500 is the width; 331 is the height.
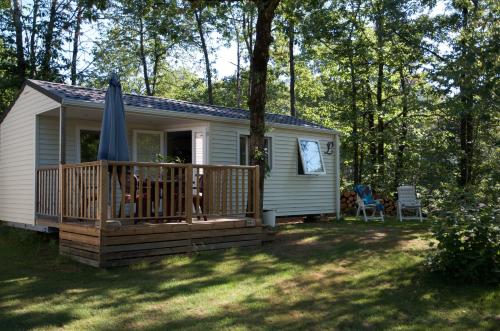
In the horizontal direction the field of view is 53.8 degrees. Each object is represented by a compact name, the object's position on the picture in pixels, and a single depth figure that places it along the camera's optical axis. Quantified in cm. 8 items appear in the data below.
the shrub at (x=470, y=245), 554
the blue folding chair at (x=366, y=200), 1194
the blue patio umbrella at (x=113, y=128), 698
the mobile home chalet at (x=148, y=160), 714
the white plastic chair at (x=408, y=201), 1196
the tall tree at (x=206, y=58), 2277
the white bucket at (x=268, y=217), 995
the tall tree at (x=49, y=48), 1705
